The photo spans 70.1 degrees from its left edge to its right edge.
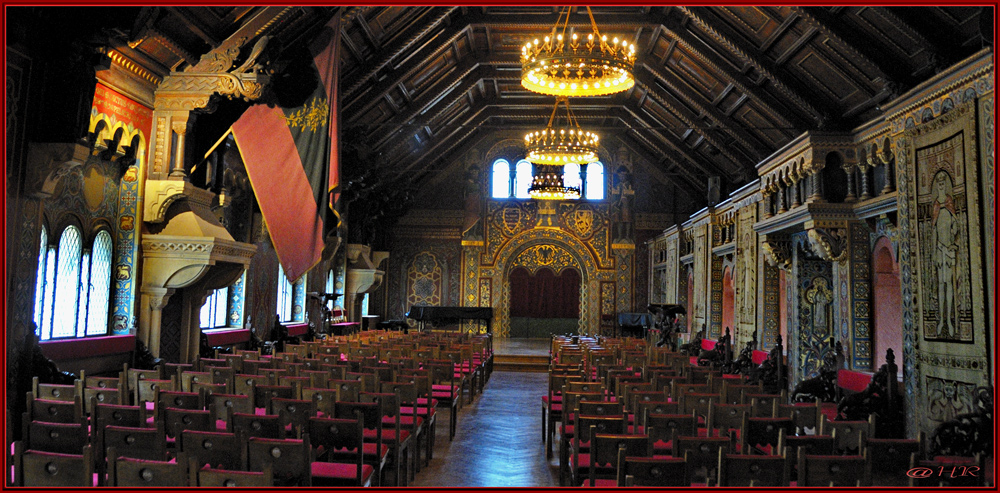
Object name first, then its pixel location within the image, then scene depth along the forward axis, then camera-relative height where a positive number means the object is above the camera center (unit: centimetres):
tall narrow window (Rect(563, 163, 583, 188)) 2545 +491
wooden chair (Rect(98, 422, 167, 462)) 399 -78
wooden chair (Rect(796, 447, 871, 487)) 377 -81
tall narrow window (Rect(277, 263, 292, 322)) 1659 +17
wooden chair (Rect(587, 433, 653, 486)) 438 -84
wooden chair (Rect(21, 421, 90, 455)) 414 -79
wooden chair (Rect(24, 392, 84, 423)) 491 -75
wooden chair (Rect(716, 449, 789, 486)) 379 -83
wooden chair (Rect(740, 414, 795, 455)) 518 -83
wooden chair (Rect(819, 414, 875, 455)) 507 -82
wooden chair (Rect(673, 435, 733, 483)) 421 -79
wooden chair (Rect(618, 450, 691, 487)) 368 -81
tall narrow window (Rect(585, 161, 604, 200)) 2584 +466
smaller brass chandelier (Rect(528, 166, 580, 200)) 1848 +325
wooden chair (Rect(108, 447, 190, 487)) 324 -77
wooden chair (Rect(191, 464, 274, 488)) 315 -77
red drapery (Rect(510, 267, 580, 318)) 2759 +74
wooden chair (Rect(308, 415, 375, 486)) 457 -90
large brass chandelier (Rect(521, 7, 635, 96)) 911 +320
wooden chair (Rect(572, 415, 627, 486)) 524 -89
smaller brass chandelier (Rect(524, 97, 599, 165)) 1454 +337
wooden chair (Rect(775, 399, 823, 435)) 576 -80
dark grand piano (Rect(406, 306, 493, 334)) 2328 -13
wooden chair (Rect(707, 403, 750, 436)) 567 -80
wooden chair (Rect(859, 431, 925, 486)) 434 -84
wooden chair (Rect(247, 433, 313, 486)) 384 -81
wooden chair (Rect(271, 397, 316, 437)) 505 -75
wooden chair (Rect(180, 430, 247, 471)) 394 -80
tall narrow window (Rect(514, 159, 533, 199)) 2592 +480
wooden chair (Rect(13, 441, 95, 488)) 332 -79
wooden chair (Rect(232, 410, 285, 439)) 464 -77
